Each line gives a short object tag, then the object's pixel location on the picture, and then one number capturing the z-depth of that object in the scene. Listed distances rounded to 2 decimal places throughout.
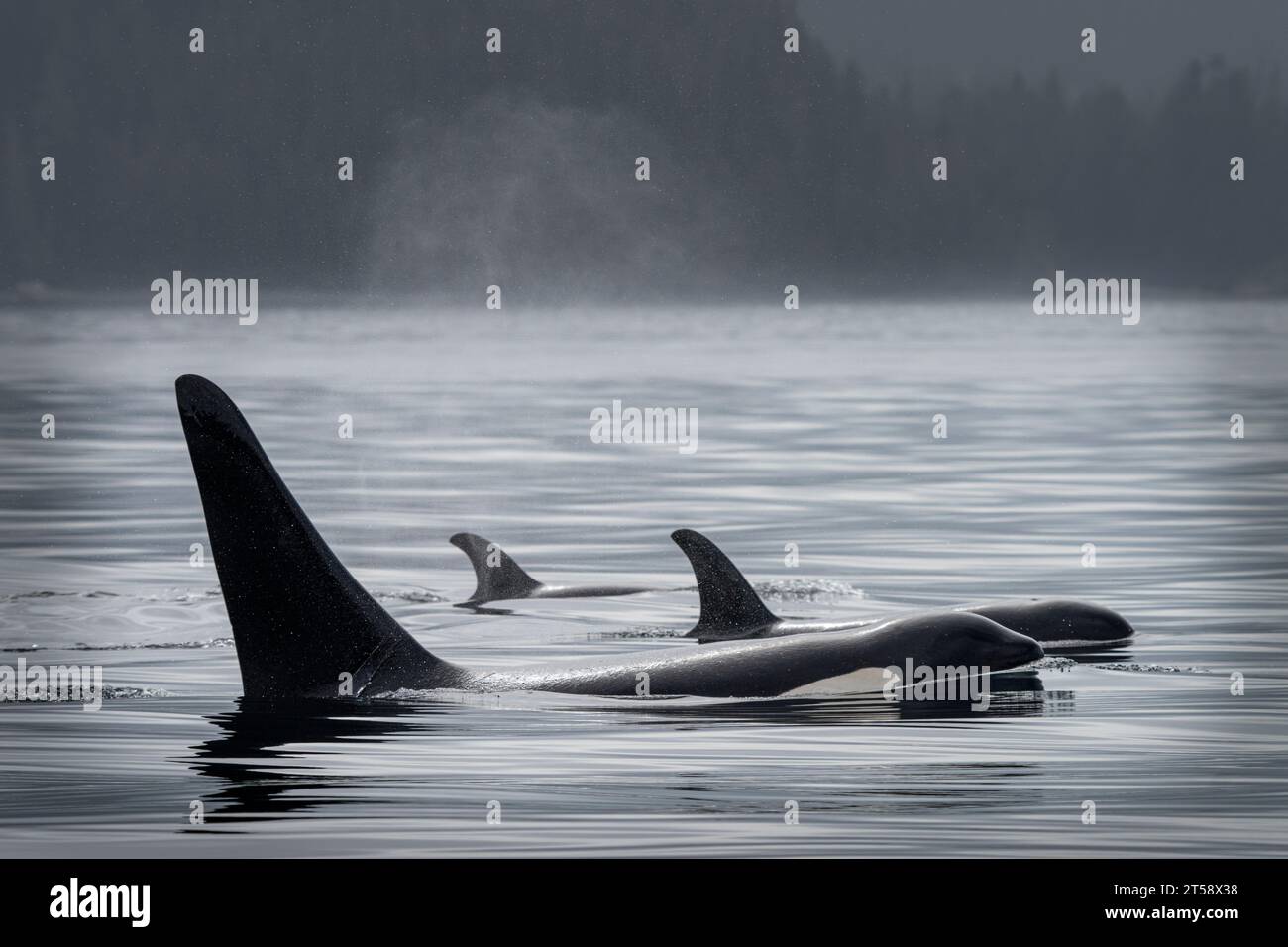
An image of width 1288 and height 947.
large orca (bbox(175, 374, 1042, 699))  13.34
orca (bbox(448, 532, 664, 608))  23.94
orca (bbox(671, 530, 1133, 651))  19.59
